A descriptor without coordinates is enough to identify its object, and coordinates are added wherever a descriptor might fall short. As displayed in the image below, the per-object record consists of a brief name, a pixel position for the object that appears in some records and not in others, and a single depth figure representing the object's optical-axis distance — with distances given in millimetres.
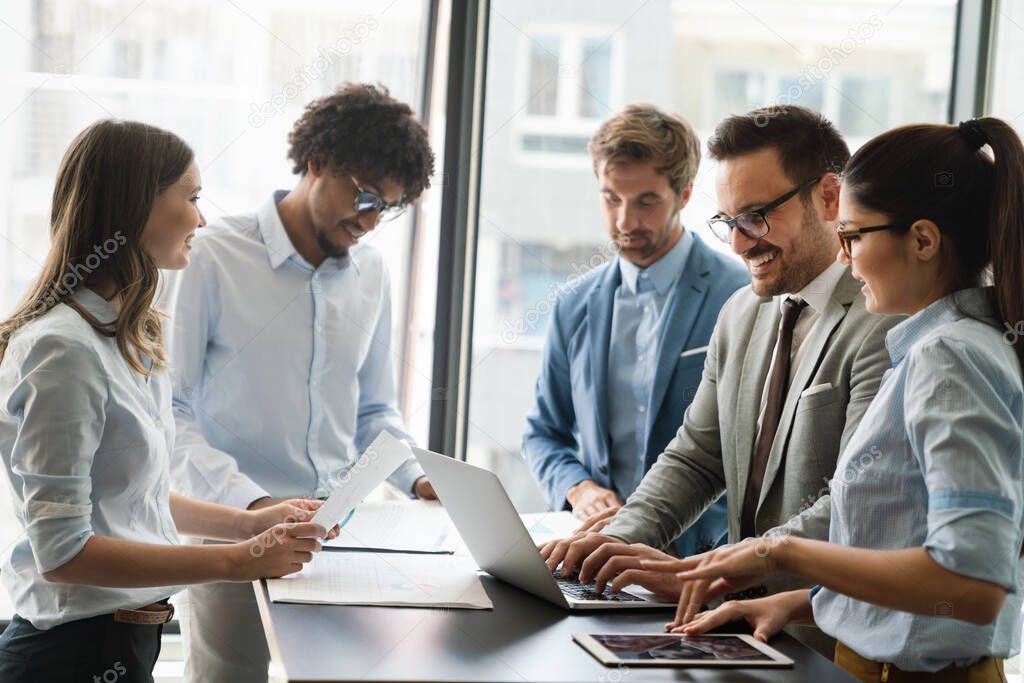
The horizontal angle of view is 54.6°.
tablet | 1348
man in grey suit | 1824
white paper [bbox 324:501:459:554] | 2004
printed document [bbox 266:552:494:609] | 1586
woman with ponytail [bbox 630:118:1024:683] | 1241
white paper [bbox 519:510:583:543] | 2135
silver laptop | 1604
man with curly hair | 2350
